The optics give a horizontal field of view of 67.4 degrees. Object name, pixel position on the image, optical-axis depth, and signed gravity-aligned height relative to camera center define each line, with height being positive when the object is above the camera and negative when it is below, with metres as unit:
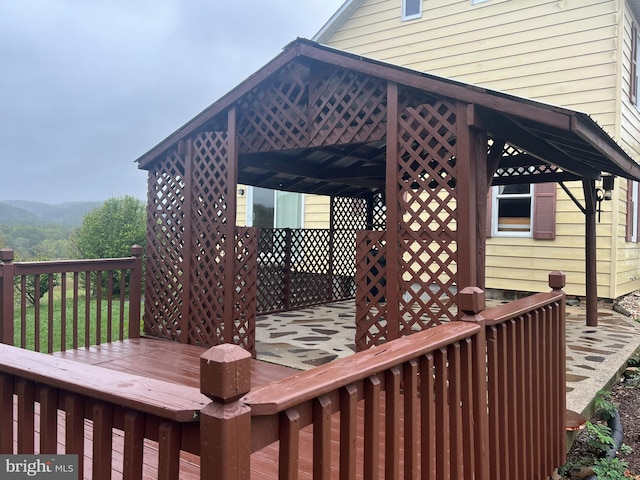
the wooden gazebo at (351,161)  3.66 +0.84
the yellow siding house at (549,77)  7.44 +2.78
